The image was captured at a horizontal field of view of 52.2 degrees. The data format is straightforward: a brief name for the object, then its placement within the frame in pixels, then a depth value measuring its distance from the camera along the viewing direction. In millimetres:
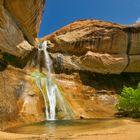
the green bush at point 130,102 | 14806
